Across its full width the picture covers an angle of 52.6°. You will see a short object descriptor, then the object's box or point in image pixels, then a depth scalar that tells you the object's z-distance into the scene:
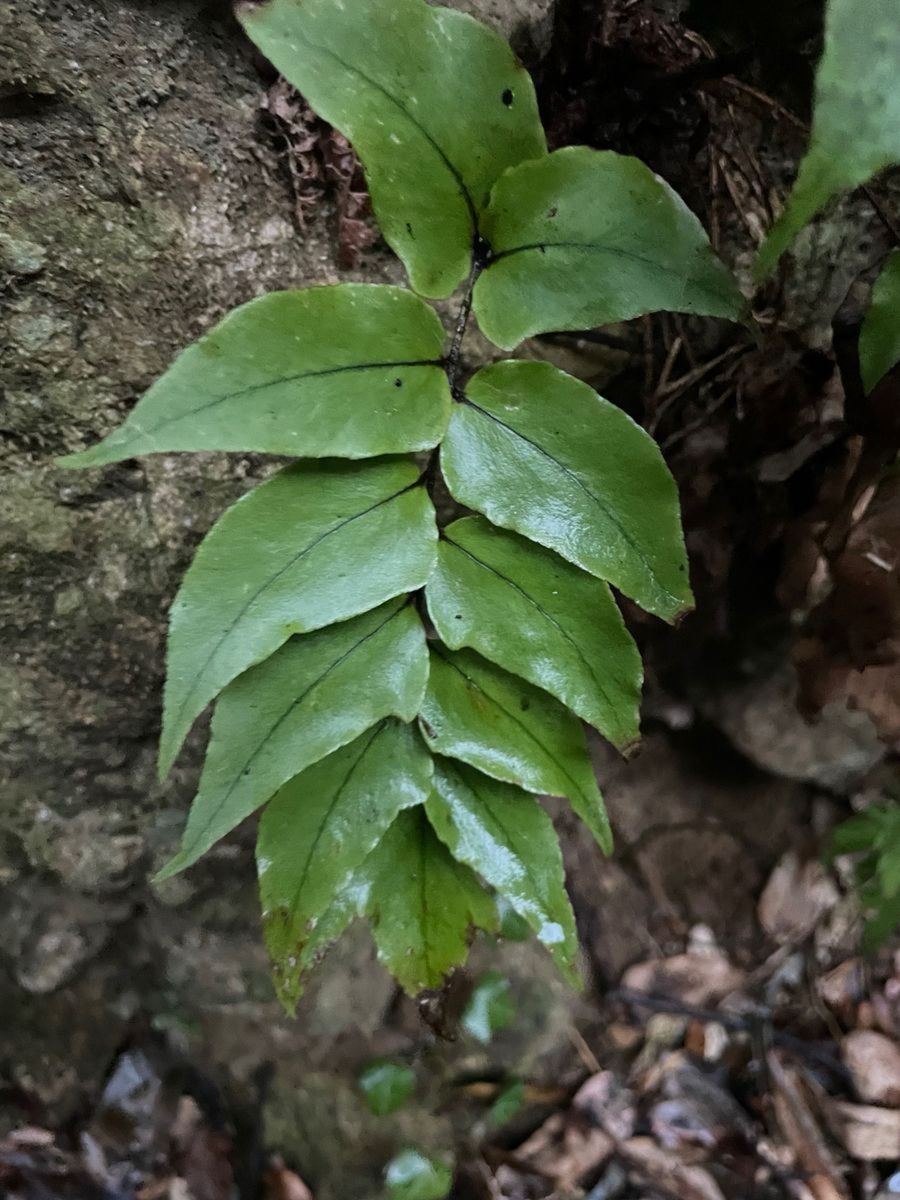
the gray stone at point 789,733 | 0.38
